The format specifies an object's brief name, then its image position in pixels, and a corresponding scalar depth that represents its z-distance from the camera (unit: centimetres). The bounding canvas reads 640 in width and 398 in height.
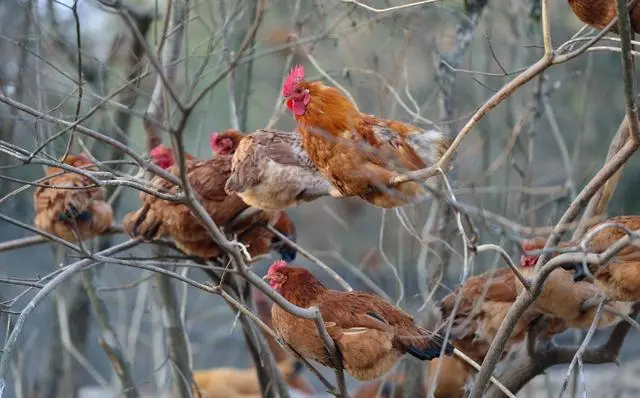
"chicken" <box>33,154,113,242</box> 1091
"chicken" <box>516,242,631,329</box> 907
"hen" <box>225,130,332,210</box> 936
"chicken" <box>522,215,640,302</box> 818
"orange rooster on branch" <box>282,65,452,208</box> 788
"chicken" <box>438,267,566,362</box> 1012
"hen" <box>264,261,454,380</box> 782
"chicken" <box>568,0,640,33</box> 758
